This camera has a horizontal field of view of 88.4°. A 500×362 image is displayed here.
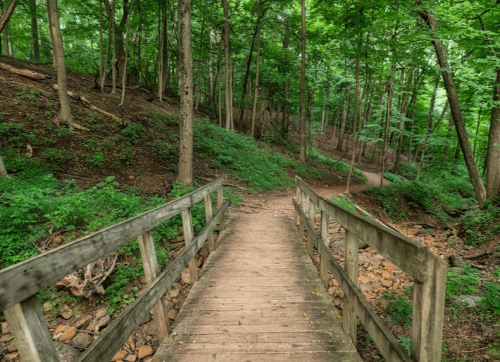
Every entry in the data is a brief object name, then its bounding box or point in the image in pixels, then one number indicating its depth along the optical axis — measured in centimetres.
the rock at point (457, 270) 533
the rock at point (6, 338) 319
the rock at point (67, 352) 315
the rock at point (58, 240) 434
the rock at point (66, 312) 361
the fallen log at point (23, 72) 1041
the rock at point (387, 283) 518
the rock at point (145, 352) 319
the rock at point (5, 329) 330
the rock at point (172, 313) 391
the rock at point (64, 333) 335
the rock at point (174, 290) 427
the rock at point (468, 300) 401
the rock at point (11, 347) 312
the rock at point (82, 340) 333
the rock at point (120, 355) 318
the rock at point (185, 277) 470
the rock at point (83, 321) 356
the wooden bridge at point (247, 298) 135
